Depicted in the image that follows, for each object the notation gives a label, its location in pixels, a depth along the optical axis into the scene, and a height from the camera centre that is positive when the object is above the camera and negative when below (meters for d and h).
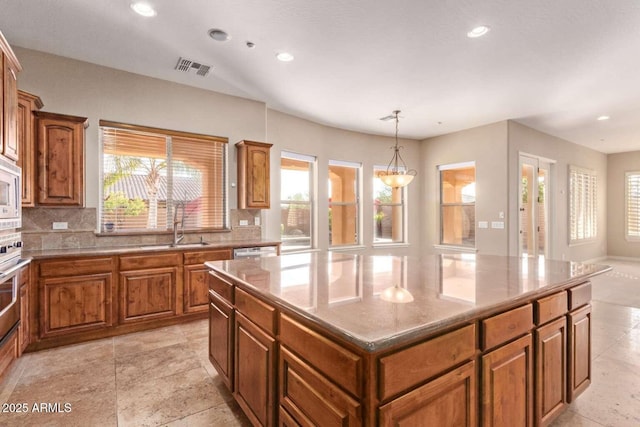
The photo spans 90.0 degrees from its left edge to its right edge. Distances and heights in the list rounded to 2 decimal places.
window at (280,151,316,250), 5.37 +0.21
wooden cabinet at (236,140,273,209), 4.45 +0.54
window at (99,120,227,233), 3.79 +0.43
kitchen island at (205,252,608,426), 1.06 -0.54
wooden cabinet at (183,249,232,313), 3.68 -0.78
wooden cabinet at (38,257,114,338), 2.97 -0.79
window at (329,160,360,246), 6.07 +0.21
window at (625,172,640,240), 8.09 +0.19
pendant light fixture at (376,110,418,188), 6.59 +0.98
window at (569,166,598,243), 7.13 +0.19
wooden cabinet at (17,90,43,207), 2.98 +0.67
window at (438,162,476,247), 6.13 +0.17
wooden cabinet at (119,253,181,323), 3.35 -0.79
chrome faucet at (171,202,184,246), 3.98 -0.14
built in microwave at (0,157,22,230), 2.38 +0.14
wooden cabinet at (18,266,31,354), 2.68 -0.86
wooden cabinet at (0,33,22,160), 2.48 +0.92
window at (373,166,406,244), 6.55 +0.02
